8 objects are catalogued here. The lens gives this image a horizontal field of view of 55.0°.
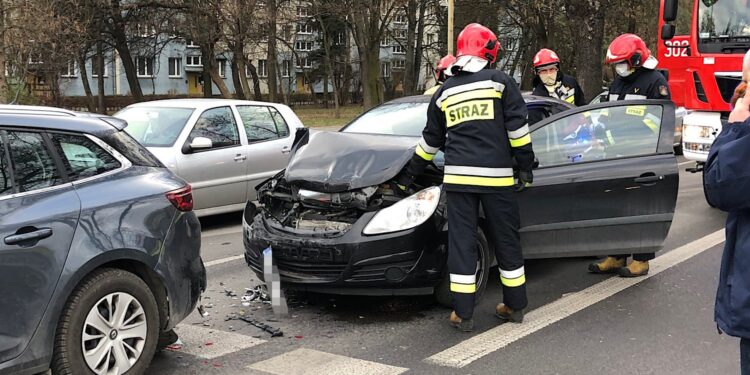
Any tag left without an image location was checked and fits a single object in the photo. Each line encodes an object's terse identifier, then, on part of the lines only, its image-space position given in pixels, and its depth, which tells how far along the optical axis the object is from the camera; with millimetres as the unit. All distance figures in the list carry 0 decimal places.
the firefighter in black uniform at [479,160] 4695
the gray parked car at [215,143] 8180
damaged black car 4887
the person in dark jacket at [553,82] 8695
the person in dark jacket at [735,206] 2455
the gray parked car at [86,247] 3391
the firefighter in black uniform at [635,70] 6797
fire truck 9836
